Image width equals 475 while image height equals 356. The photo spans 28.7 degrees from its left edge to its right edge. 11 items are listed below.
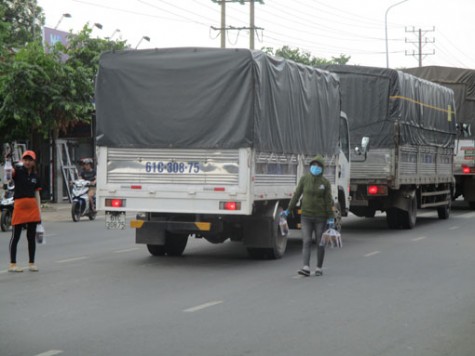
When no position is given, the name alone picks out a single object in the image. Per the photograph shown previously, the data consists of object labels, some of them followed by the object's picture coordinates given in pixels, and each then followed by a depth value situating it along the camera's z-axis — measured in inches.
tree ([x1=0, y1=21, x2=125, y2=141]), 1103.0
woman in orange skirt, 524.4
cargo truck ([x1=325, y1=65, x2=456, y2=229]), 834.2
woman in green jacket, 524.4
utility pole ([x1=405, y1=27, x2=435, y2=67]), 3088.1
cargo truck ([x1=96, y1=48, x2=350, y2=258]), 552.1
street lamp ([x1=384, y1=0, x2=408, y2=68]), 2162.9
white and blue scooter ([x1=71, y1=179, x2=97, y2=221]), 979.3
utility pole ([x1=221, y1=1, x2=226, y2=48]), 1507.1
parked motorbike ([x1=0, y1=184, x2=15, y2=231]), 833.5
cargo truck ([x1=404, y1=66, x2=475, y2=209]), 1170.0
